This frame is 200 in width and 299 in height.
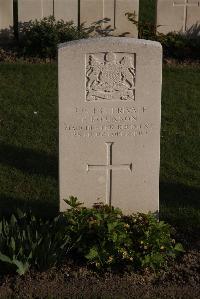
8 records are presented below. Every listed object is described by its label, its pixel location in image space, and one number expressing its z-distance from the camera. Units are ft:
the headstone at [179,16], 38.81
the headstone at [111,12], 38.27
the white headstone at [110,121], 18.85
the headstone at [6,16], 37.91
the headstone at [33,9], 37.65
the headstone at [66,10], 37.96
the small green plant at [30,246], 18.08
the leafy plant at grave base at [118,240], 18.70
